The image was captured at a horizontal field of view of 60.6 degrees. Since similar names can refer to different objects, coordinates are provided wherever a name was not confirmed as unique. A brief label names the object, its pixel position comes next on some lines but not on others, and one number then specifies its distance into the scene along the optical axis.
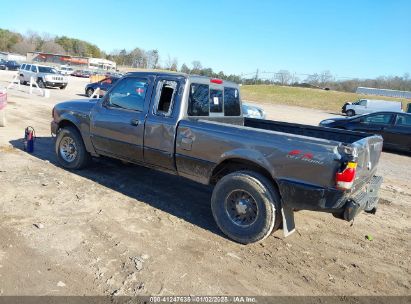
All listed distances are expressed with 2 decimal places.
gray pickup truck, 3.77
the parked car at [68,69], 61.39
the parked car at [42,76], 25.25
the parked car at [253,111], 14.61
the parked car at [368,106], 34.22
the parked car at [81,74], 59.81
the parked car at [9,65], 56.19
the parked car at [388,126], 12.53
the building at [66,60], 100.12
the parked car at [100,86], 21.75
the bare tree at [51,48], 137.38
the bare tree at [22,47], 130.38
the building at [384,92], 56.94
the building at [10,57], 94.50
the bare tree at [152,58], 111.69
